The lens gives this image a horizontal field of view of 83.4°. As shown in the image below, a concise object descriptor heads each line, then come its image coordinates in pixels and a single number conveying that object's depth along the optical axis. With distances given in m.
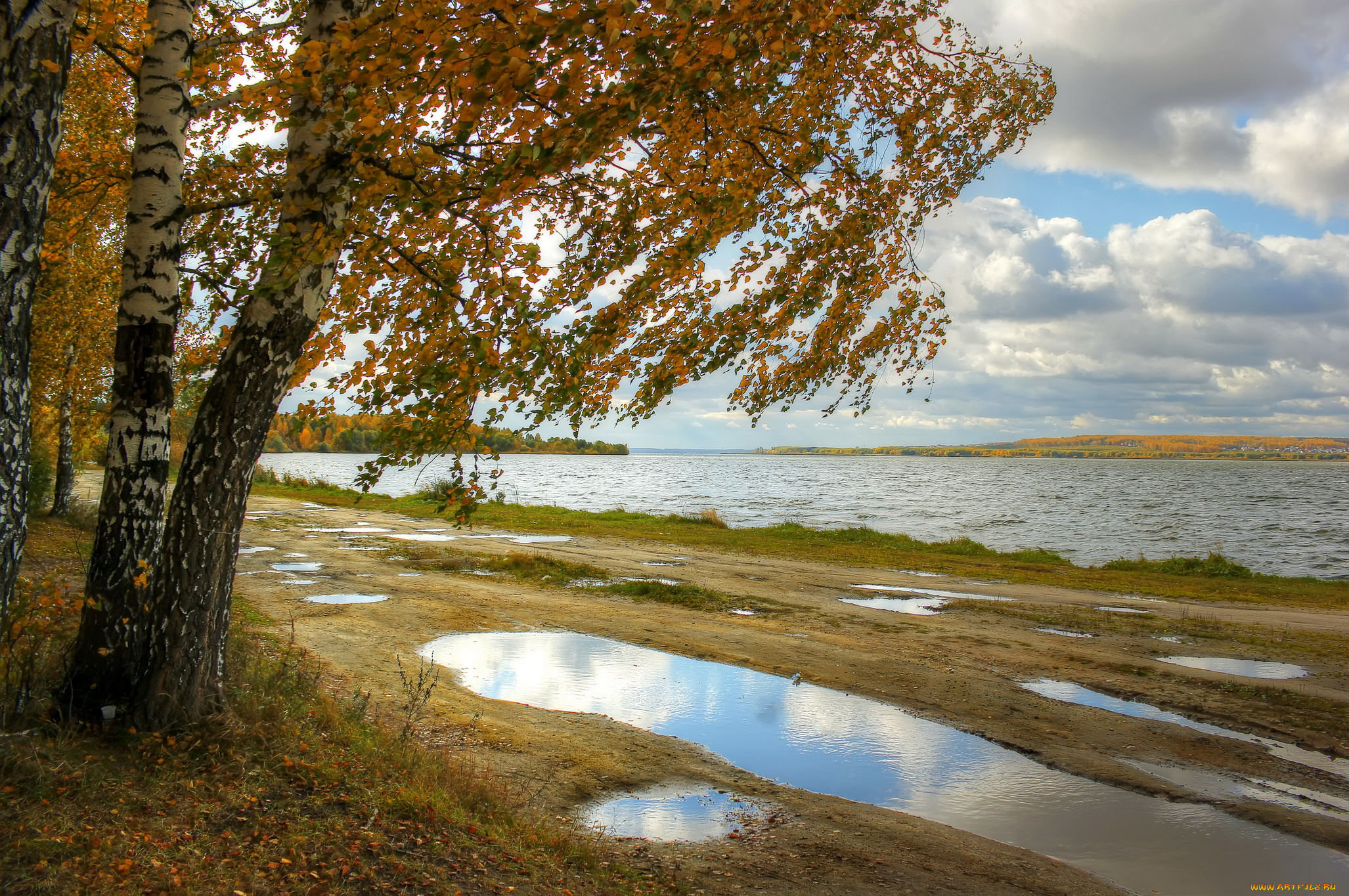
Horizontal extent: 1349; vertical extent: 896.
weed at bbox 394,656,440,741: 5.93
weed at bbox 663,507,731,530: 34.44
